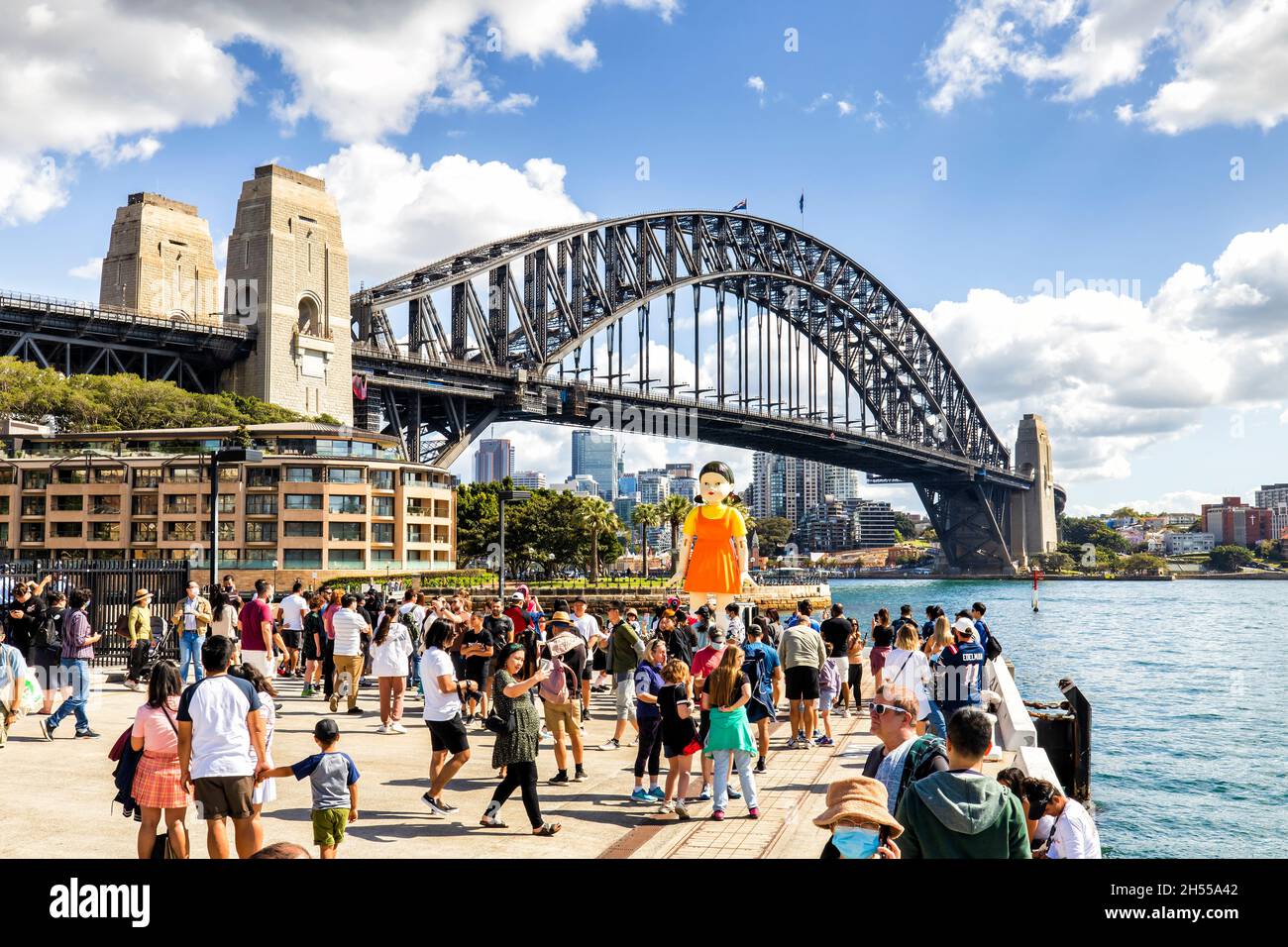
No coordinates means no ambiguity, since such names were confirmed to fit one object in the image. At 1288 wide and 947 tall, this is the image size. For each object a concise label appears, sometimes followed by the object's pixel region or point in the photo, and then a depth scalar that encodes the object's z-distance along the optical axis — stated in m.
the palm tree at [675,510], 74.31
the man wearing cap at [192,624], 17.11
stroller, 19.22
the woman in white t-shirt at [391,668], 14.63
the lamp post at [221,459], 20.69
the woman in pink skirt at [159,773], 7.75
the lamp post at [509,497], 34.25
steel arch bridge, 92.81
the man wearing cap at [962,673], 13.48
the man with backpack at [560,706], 11.58
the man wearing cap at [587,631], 15.97
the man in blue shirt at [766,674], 12.90
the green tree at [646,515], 82.82
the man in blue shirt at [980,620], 16.35
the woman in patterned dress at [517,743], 9.51
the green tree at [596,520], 78.31
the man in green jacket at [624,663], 14.45
